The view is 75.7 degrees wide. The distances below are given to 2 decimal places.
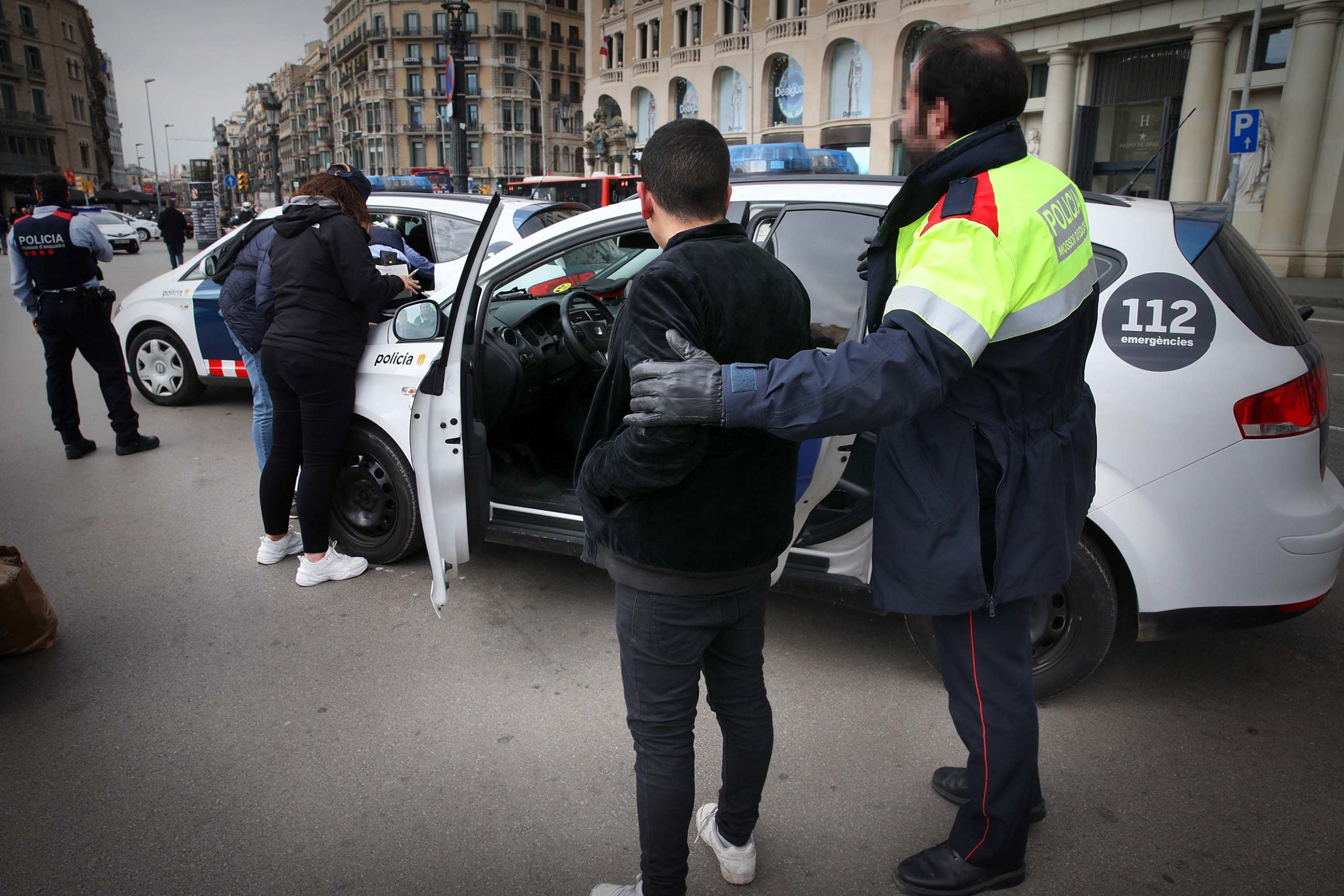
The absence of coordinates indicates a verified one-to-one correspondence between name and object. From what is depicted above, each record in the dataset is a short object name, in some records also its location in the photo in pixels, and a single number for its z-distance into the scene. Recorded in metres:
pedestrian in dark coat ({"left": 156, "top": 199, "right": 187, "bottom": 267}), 20.02
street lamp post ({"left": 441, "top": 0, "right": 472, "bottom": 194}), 17.17
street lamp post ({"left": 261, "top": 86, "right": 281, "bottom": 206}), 29.47
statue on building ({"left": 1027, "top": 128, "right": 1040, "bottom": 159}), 22.84
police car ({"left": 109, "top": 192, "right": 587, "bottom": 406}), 6.50
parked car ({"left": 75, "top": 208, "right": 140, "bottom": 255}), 29.27
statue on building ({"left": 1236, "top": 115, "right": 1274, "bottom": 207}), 18.22
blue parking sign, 13.51
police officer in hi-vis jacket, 1.52
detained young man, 1.64
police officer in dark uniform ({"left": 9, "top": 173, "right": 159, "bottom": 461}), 5.50
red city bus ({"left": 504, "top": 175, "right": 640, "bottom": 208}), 16.14
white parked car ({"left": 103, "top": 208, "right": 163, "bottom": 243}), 39.56
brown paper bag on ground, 3.17
